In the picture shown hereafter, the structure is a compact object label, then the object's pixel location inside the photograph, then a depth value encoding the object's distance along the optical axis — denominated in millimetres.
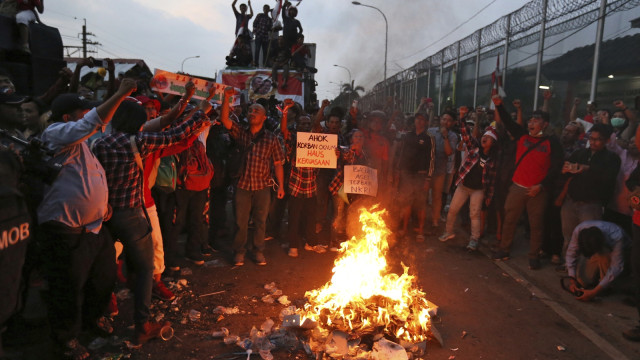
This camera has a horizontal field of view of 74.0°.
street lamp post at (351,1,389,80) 35338
